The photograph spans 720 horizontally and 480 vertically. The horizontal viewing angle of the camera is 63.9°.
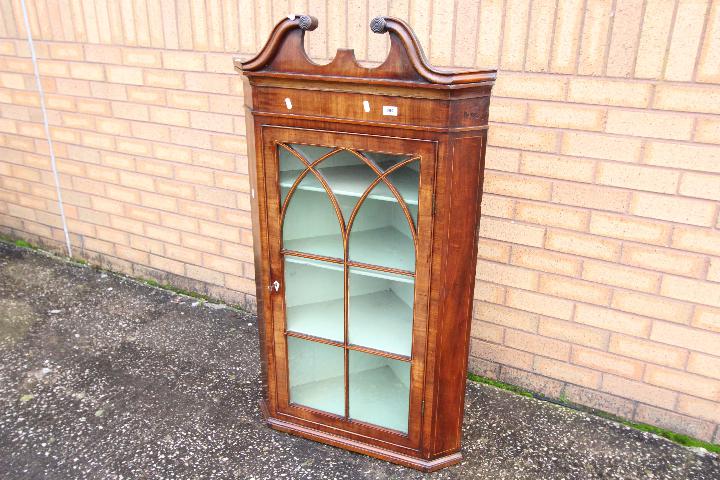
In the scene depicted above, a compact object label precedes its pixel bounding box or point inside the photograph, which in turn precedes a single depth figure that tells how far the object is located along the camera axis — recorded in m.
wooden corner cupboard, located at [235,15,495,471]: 1.93
